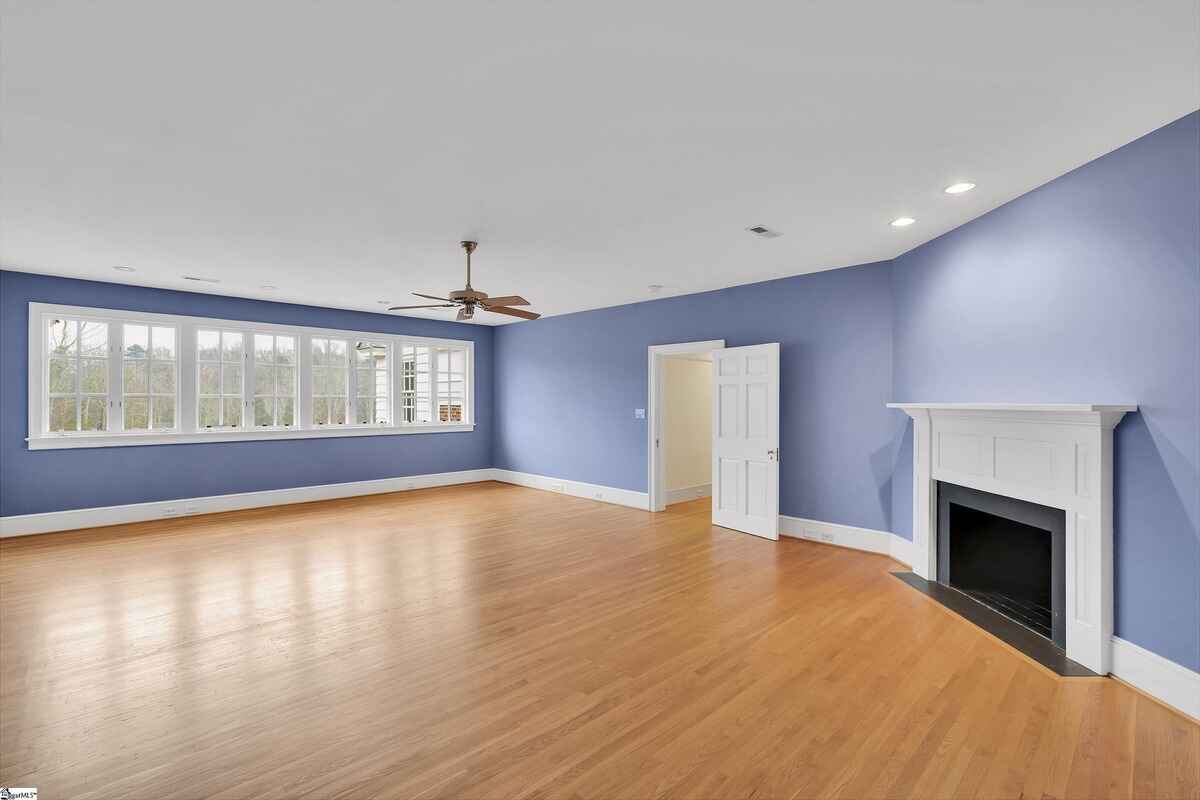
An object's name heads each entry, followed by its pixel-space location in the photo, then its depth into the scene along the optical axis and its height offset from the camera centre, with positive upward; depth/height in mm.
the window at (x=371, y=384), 8109 +190
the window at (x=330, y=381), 7703 +228
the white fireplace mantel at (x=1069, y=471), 2867 -475
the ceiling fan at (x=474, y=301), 4398 +782
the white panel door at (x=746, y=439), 5574 -482
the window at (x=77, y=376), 5871 +245
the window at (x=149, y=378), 6301 +230
